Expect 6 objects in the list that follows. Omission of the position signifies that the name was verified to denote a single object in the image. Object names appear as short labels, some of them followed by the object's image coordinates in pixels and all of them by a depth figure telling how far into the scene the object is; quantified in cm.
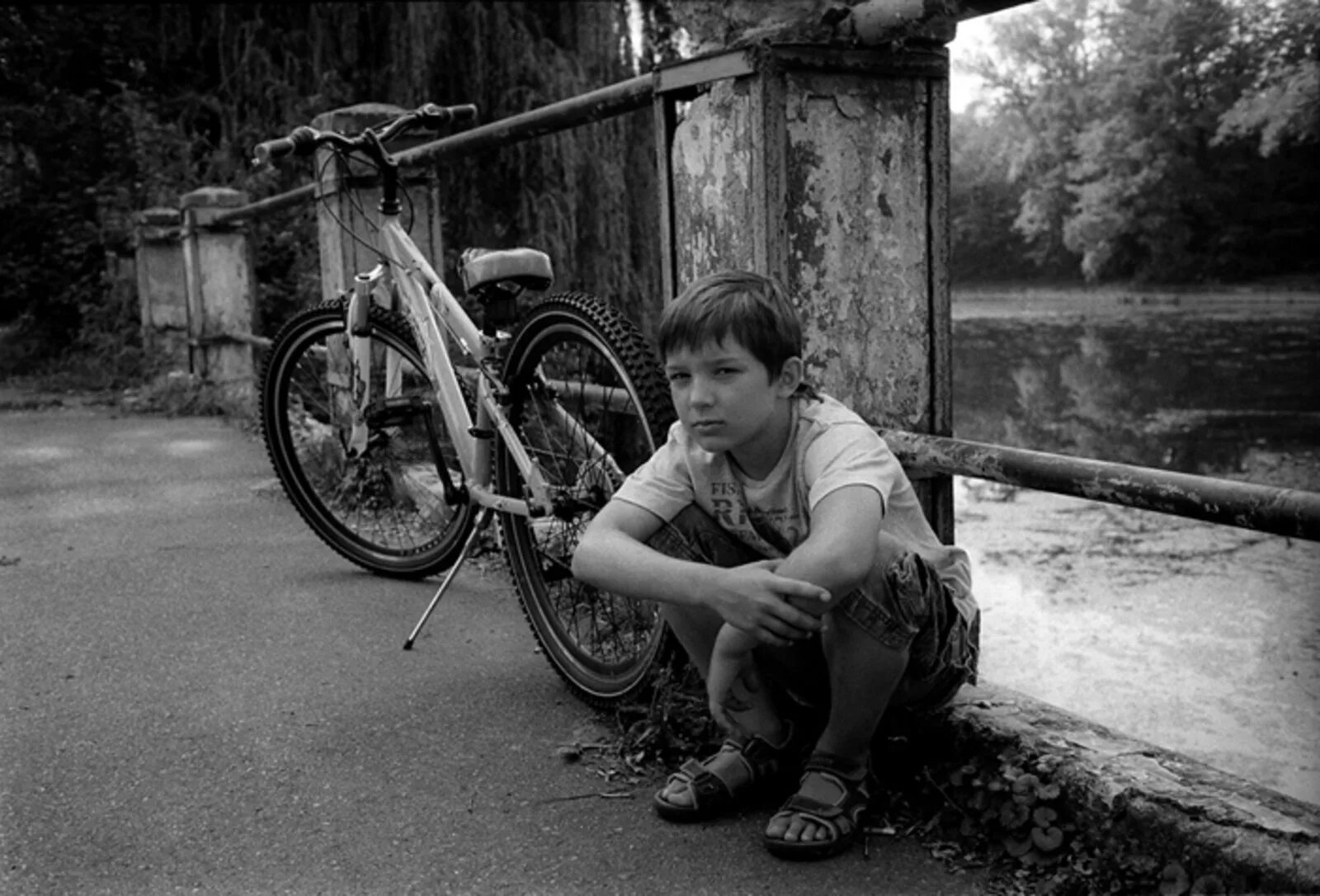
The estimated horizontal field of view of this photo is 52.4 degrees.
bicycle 272
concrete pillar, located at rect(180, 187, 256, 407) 787
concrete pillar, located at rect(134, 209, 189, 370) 891
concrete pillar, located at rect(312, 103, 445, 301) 463
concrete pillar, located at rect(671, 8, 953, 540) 232
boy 187
